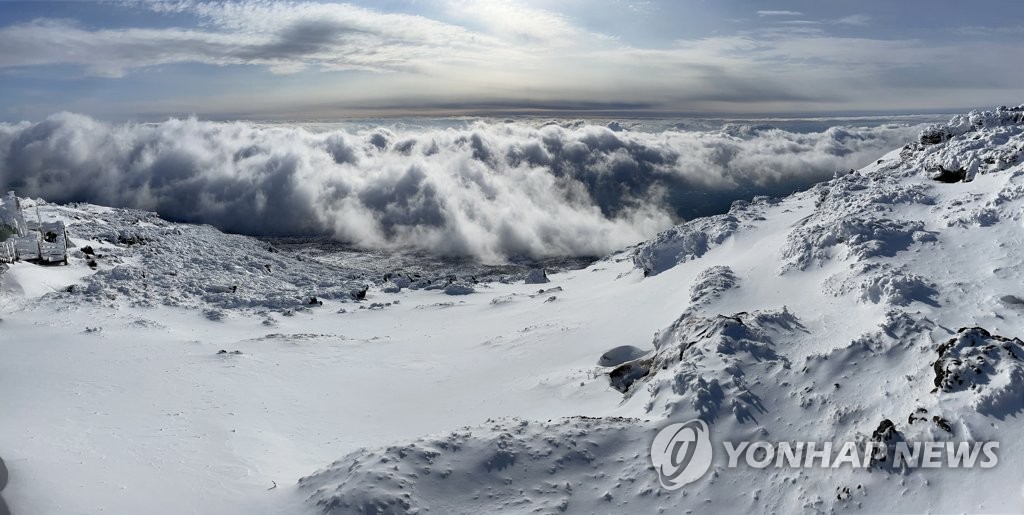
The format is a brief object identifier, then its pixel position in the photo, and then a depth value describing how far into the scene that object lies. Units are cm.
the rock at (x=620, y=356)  2694
